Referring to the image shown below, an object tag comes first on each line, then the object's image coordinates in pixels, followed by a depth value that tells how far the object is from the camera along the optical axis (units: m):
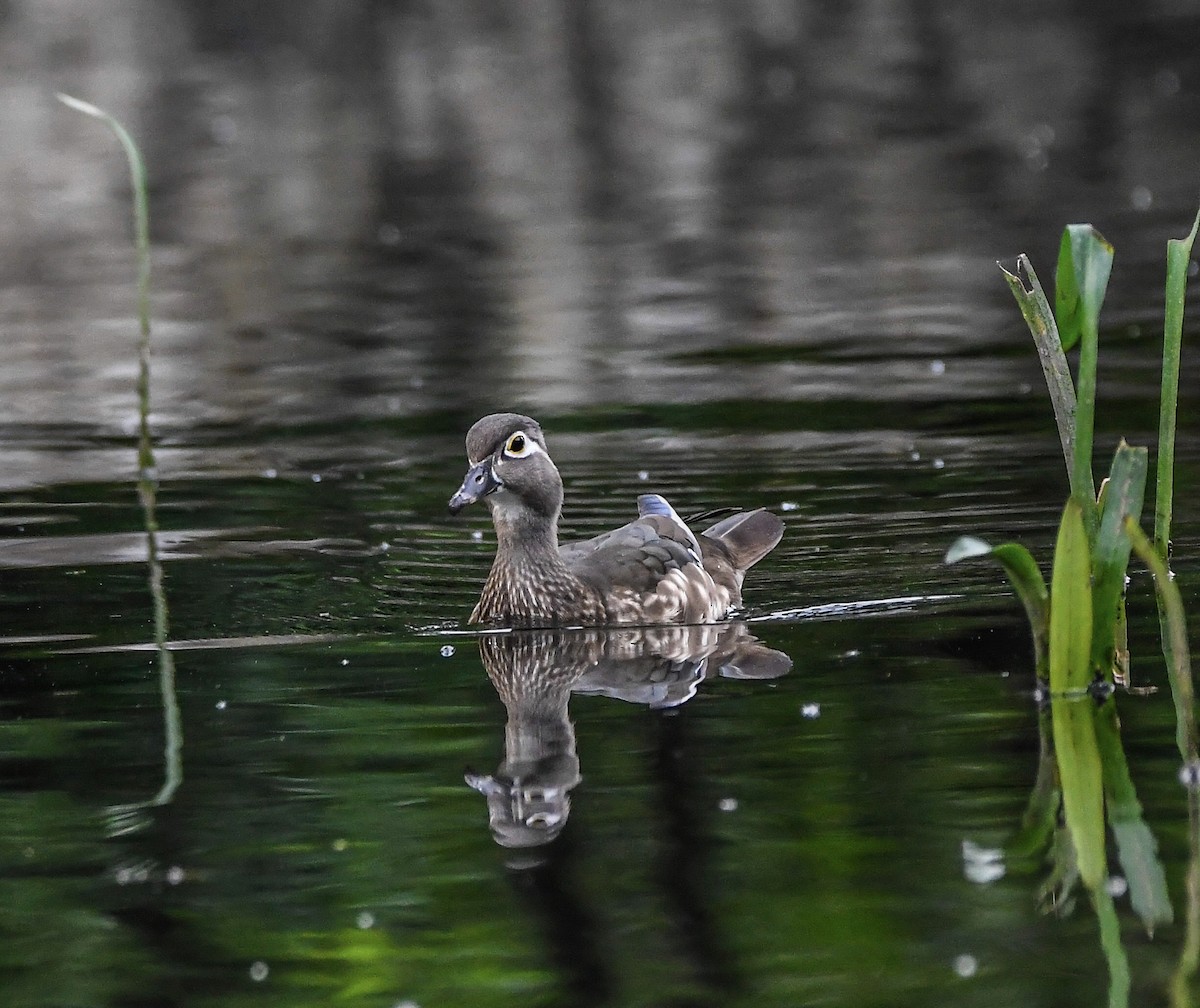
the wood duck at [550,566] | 19.33
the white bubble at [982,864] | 12.75
